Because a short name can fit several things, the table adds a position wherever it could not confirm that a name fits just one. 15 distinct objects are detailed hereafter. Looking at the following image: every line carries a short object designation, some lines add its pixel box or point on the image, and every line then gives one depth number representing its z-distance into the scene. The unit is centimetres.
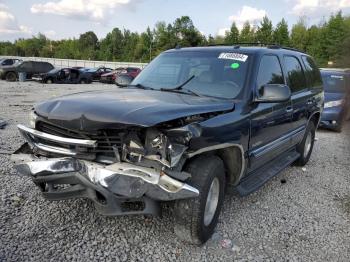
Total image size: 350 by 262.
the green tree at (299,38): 7319
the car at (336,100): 1034
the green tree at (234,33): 7670
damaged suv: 298
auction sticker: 435
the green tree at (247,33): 7629
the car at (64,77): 2639
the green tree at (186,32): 7606
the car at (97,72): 3224
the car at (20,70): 2684
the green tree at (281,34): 7115
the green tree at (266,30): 7150
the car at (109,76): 3219
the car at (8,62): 2767
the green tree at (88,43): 10181
